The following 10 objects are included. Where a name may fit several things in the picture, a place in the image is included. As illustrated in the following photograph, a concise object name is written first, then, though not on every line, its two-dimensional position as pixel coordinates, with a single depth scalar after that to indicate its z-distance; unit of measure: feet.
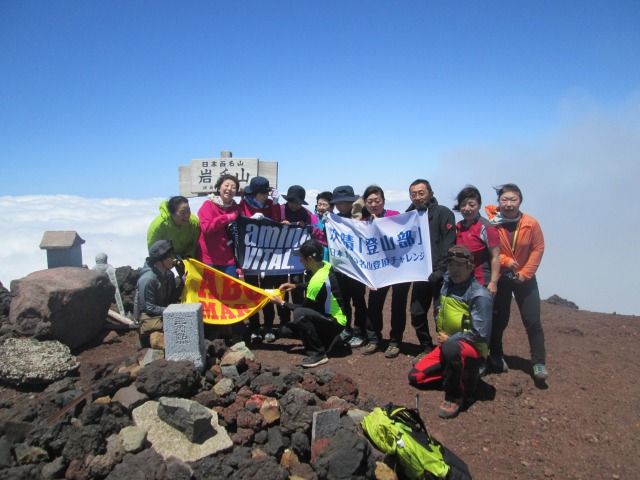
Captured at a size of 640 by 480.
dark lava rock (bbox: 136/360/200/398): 15.74
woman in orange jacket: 19.22
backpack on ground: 12.82
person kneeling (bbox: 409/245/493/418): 17.07
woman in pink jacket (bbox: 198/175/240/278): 23.22
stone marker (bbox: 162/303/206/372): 17.84
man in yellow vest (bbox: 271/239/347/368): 21.57
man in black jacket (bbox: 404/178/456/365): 21.08
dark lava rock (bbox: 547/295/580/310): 37.77
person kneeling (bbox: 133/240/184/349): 20.61
